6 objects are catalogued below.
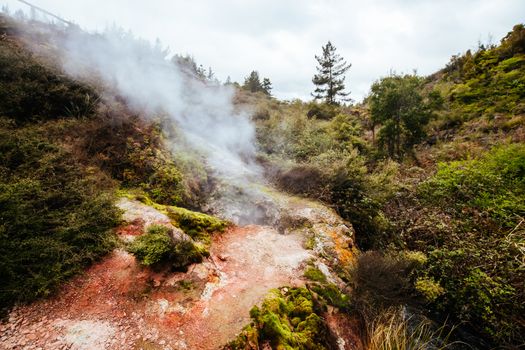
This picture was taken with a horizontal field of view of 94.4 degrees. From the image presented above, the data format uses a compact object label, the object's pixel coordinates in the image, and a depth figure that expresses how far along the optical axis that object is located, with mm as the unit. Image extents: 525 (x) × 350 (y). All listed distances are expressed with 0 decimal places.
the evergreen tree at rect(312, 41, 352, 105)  25172
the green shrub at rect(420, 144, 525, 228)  5625
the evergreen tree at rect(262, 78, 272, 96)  30750
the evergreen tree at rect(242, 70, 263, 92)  27088
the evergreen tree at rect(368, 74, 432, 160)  12930
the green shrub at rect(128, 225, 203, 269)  3926
